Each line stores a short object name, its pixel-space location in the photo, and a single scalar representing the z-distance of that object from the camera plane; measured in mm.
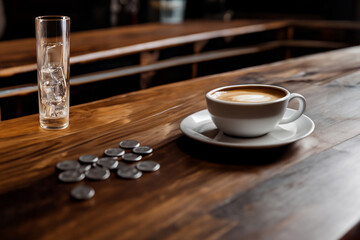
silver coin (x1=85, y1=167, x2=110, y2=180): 681
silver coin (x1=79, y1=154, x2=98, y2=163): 737
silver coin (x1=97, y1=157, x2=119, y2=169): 718
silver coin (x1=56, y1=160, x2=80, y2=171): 717
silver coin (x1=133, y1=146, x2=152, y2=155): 777
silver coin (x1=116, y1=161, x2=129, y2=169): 720
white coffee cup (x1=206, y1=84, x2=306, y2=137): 784
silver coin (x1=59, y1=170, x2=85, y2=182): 675
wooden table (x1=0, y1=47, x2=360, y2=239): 555
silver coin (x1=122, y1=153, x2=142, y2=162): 745
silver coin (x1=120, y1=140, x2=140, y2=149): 807
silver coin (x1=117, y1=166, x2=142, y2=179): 688
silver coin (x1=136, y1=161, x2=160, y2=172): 711
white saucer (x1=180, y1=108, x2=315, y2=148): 772
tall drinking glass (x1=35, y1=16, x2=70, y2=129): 870
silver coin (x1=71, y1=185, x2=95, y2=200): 622
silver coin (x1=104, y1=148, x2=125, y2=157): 766
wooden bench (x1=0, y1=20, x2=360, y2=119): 1882
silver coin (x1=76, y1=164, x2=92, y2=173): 704
